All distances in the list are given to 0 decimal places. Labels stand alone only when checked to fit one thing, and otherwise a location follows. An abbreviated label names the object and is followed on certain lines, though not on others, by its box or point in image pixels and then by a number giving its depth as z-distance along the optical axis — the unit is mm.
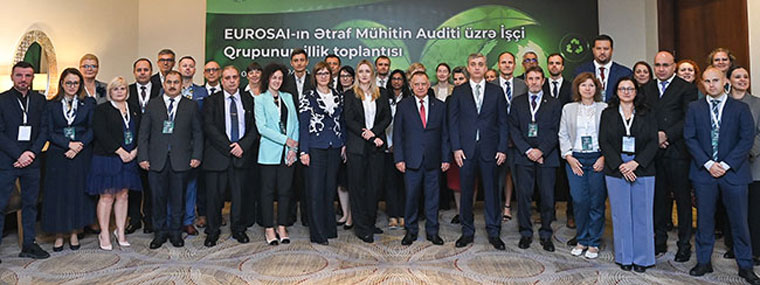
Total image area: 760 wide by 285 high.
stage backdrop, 6629
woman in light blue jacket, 3828
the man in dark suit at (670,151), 3543
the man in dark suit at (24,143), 3457
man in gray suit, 3809
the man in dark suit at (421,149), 3867
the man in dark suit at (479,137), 3787
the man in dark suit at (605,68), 4117
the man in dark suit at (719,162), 3018
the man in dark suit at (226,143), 3848
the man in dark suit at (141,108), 4363
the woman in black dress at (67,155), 3672
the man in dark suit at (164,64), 4583
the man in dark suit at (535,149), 3709
